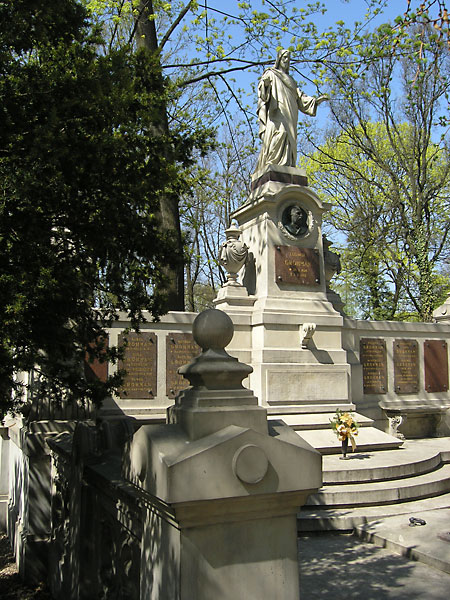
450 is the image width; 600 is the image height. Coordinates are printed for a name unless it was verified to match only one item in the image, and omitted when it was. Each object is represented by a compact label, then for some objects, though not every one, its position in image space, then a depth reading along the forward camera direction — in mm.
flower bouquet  8648
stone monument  10766
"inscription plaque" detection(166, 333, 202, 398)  10797
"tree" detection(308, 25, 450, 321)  21734
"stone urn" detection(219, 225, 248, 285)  11570
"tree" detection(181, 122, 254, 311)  25516
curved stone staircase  6825
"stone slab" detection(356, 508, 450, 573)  5398
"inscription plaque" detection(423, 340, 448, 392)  13602
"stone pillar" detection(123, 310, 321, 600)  2684
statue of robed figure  12133
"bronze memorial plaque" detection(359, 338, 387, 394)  12734
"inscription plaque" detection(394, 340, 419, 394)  13141
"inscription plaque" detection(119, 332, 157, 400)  10531
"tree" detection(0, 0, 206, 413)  4145
